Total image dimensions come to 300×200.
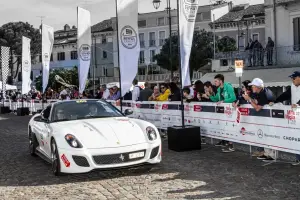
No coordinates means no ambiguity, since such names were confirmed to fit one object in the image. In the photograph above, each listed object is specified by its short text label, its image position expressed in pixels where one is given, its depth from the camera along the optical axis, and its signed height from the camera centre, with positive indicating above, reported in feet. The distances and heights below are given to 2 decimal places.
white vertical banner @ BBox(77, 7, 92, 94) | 67.62 +7.35
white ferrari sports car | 25.29 -2.80
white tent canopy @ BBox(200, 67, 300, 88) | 74.54 +2.23
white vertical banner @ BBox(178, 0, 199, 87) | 36.81 +5.18
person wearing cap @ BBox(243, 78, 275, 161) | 30.50 -0.65
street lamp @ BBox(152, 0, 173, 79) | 102.74 +19.68
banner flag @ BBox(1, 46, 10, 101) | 104.01 +7.06
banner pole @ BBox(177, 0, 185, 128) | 36.87 +0.71
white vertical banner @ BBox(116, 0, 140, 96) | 47.84 +5.26
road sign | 62.19 +3.13
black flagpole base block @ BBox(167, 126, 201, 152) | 35.40 -3.78
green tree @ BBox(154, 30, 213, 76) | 200.23 +17.37
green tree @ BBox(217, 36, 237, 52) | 184.09 +18.37
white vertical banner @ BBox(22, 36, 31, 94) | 88.07 +5.35
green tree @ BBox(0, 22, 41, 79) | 260.62 +32.94
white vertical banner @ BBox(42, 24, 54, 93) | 80.33 +7.72
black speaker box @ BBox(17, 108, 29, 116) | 95.35 -3.72
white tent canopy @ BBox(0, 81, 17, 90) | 156.34 +2.26
